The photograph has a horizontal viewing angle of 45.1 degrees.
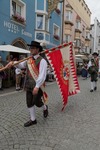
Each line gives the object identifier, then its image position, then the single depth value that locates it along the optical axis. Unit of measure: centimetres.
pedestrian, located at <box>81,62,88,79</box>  1079
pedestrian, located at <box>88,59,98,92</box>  573
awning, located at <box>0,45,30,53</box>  586
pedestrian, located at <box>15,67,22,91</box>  586
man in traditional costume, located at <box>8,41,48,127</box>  246
